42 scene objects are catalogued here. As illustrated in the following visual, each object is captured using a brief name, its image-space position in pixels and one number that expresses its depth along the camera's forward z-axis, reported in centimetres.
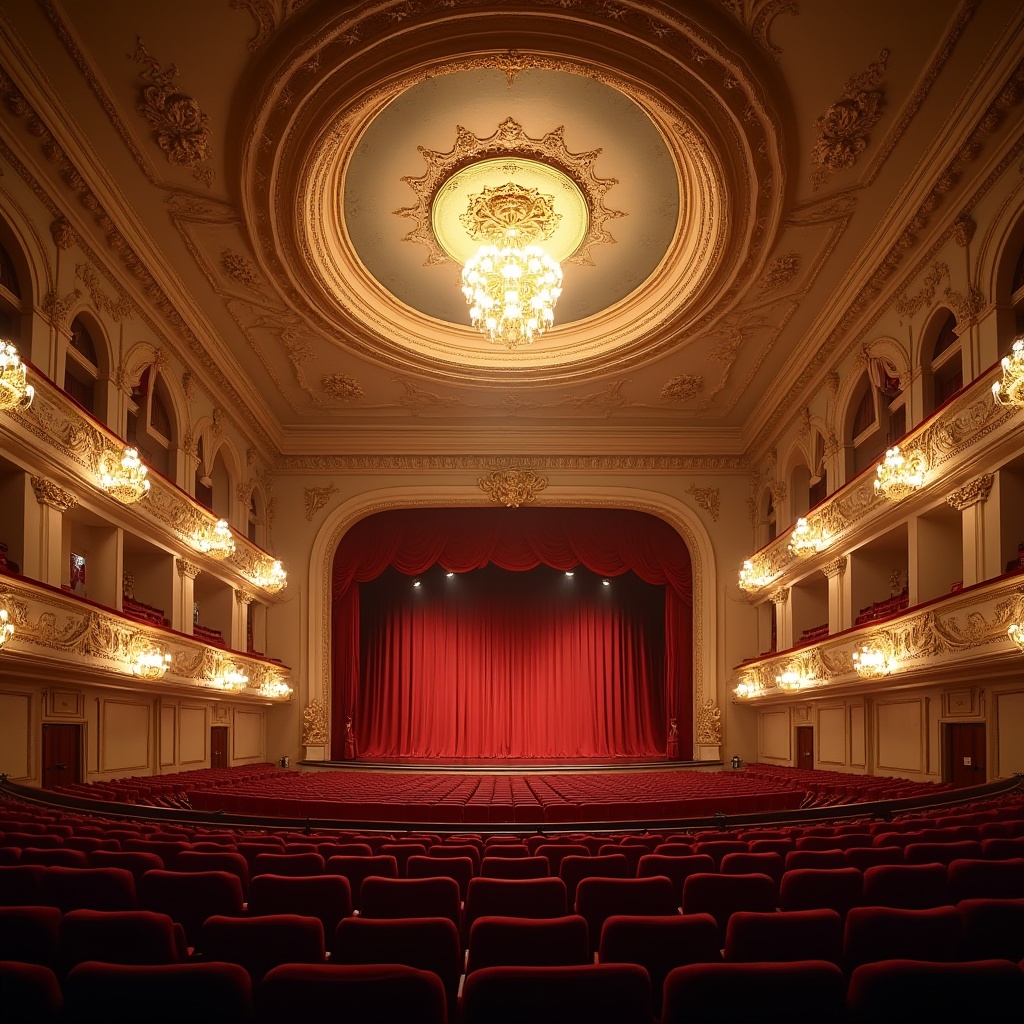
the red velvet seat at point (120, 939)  272
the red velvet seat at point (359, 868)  430
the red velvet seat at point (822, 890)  366
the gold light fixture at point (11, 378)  787
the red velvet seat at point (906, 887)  362
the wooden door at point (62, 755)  1155
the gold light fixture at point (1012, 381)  789
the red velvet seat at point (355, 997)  196
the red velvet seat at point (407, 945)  273
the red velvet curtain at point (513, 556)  2128
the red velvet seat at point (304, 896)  364
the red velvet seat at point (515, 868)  431
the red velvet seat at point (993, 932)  288
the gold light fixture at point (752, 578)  1884
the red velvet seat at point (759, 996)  192
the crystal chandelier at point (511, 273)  1270
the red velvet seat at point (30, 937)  271
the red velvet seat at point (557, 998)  198
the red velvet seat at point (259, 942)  275
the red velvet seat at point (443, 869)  437
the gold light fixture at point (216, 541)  1530
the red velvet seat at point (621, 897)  362
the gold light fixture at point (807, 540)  1526
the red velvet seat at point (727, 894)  362
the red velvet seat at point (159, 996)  197
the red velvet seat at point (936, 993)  188
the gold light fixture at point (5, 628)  863
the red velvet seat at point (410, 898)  356
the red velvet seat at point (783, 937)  268
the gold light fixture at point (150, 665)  1223
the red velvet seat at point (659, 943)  277
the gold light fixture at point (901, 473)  1147
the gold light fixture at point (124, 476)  1157
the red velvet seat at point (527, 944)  273
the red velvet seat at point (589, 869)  432
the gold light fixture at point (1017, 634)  861
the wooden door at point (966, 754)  1142
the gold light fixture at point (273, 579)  1895
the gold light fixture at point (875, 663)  1195
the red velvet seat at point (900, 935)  275
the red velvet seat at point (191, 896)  364
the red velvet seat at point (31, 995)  194
